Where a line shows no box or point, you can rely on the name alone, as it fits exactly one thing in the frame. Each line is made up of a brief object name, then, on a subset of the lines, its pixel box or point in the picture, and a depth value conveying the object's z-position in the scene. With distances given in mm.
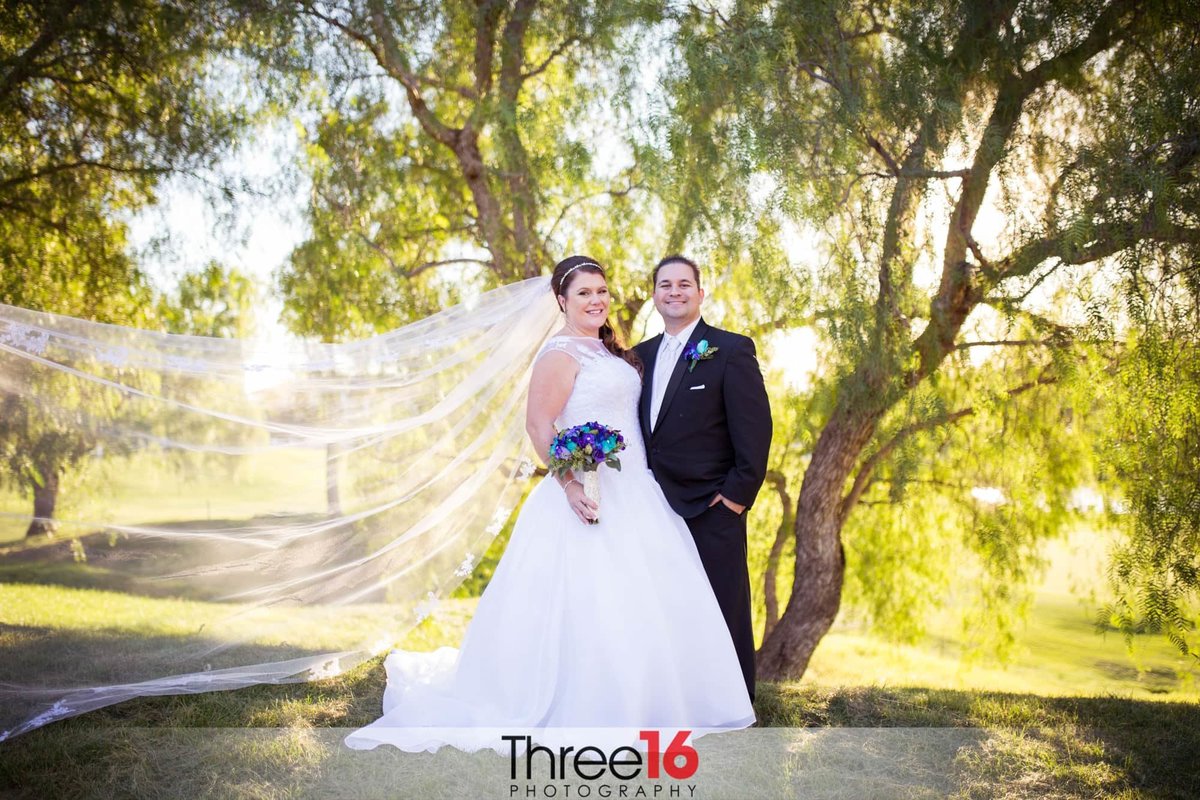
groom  3660
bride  3334
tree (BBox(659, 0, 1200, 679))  3996
